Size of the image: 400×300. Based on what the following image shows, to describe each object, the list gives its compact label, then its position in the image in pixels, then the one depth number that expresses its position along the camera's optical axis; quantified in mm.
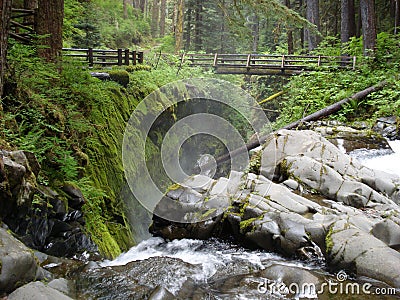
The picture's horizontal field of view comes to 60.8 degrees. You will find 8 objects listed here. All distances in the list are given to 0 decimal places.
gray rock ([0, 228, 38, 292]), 2932
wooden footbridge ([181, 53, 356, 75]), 18047
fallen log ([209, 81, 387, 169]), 13414
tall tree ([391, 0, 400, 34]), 20238
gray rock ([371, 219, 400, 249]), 5721
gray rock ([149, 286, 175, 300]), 4042
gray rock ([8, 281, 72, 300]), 2853
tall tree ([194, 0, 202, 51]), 28422
